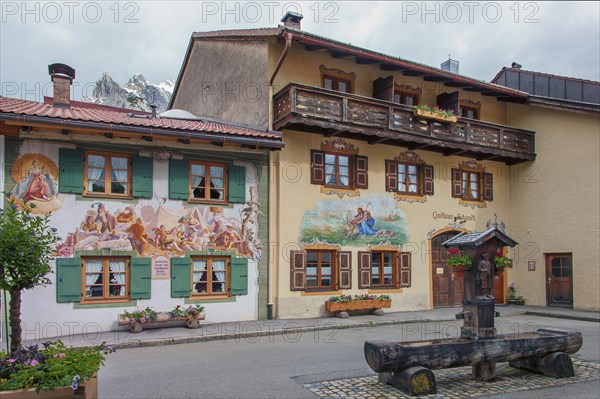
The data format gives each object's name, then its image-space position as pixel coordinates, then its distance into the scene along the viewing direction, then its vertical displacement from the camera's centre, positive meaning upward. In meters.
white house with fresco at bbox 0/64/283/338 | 12.08 +0.81
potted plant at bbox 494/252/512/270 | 8.86 -0.46
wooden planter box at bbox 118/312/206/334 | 12.30 -2.08
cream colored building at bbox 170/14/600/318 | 15.29 +2.33
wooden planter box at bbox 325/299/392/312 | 15.30 -2.11
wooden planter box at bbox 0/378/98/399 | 4.53 -1.40
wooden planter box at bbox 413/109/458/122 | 16.50 +3.93
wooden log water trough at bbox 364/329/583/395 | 7.19 -1.81
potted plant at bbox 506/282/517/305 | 19.84 -2.33
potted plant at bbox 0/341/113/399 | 4.61 -1.28
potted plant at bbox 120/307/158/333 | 12.28 -1.95
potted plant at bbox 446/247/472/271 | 8.55 -0.44
